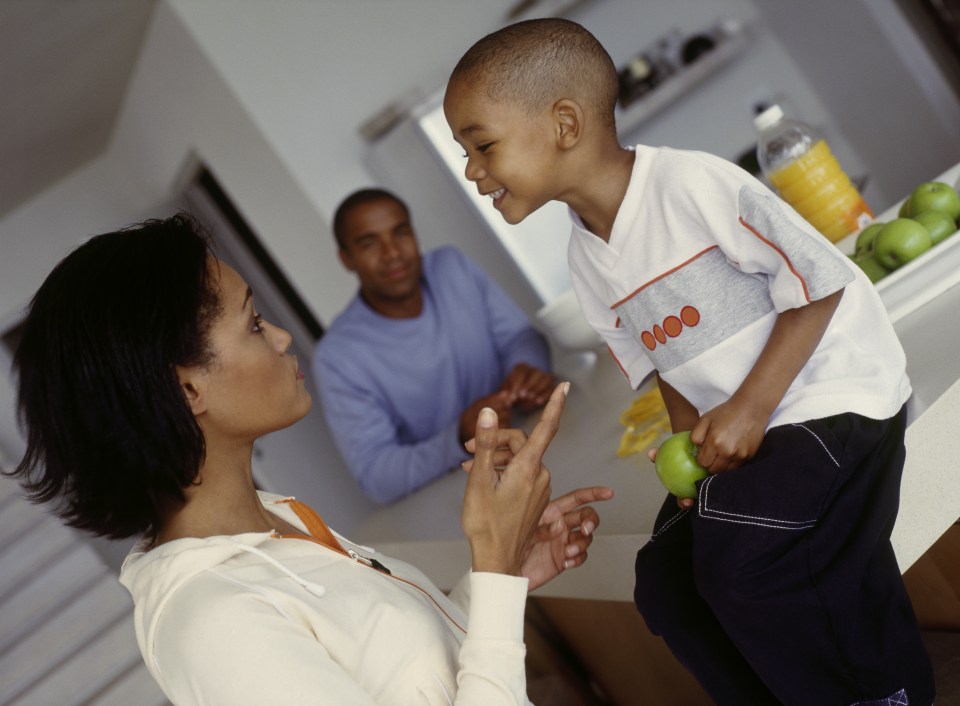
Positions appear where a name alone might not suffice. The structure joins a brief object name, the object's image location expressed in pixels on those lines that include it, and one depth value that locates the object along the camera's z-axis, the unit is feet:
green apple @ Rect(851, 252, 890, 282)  5.71
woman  3.30
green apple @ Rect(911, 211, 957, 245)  5.60
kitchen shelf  11.44
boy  3.69
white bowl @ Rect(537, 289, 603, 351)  7.95
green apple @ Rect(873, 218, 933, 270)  5.45
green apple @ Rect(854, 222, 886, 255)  6.01
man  9.12
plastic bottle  6.66
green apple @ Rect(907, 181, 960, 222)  5.82
